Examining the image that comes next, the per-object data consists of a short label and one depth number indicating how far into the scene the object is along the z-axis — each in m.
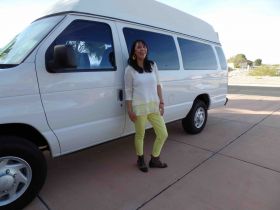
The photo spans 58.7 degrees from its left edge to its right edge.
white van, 2.48
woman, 3.19
